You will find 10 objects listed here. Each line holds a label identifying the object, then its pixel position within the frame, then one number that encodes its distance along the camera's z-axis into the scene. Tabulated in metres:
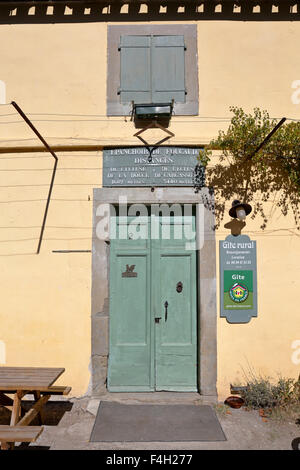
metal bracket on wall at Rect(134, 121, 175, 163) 5.54
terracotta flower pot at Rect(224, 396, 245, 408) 4.98
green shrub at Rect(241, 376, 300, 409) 4.93
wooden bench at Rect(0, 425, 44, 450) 3.48
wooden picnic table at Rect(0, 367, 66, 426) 3.98
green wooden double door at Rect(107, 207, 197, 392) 5.42
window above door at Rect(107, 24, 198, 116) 5.62
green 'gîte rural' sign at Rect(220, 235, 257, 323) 5.31
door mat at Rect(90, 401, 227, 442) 4.24
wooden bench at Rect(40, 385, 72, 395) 4.68
